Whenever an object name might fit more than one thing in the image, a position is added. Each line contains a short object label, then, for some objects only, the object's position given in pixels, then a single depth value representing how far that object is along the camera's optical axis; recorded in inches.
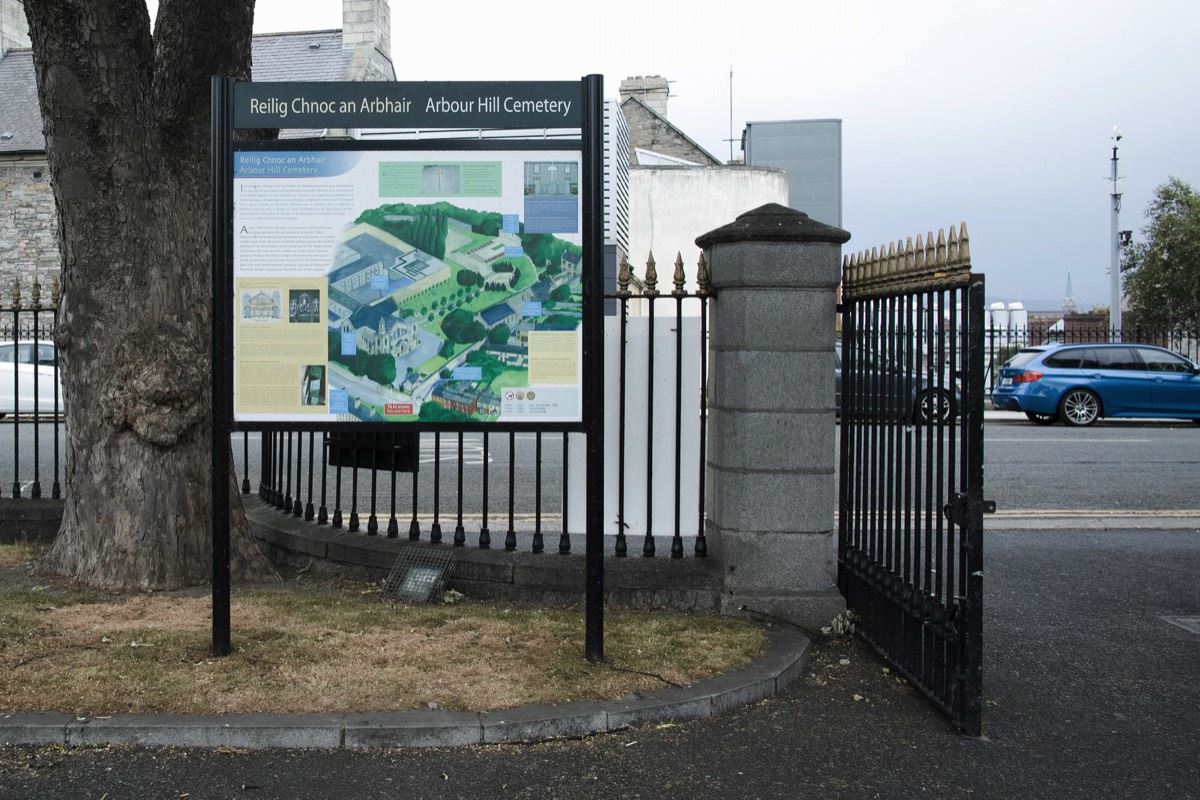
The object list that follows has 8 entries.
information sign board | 186.5
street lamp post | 1262.3
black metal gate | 160.1
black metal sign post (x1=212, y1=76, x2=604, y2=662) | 181.6
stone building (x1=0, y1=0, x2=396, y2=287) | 1470.2
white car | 683.4
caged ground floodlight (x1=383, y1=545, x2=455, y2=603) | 223.0
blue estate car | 783.1
